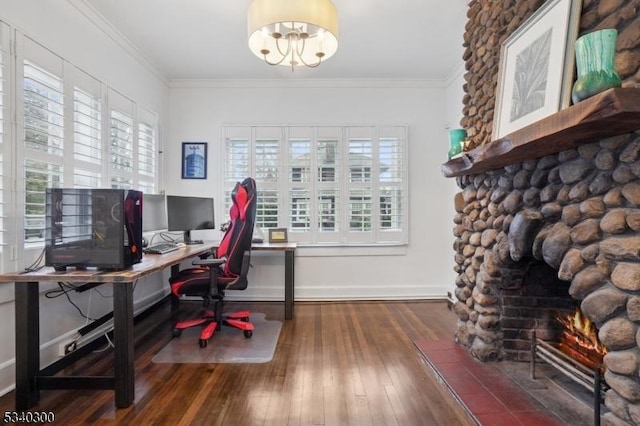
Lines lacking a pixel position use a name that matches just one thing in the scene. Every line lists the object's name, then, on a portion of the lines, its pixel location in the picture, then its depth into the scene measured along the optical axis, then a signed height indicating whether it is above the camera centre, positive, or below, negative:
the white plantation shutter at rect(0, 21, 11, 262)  1.85 +0.49
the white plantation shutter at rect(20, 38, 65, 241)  2.01 +0.55
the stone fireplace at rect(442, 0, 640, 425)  1.19 -0.01
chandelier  1.80 +1.15
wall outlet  2.24 -0.99
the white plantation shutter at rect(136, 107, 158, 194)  3.34 +0.65
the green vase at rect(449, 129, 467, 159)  2.38 +0.55
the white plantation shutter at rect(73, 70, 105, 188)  2.44 +0.65
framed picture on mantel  1.49 +0.78
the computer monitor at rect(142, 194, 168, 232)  2.95 -0.02
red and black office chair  2.64 -0.54
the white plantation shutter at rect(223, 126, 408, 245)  3.88 +0.43
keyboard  2.69 -0.34
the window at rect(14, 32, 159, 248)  2.01 +0.61
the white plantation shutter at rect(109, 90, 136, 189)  2.86 +0.66
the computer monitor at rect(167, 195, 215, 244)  3.27 -0.04
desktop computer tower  1.86 -0.11
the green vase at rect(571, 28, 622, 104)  1.17 +0.57
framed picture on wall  3.90 +0.63
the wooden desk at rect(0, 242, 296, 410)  1.74 -0.71
